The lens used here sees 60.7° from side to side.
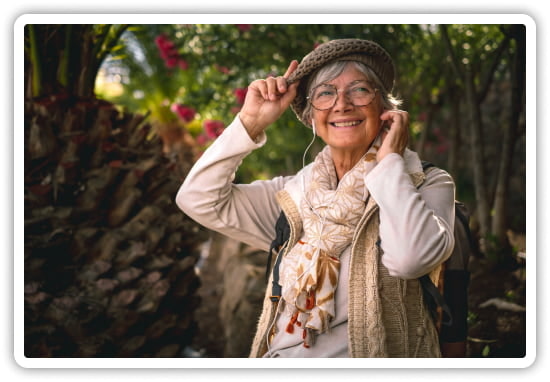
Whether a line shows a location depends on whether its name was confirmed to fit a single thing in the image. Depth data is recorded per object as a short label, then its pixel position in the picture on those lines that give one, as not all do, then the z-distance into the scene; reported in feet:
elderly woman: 5.14
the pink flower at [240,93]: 11.83
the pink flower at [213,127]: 15.43
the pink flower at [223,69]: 12.72
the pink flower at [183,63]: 14.65
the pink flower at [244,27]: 10.53
